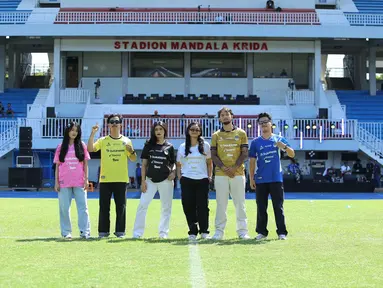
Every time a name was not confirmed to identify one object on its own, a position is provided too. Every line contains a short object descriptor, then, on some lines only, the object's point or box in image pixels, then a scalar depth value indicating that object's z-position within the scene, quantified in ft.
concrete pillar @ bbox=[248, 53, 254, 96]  124.02
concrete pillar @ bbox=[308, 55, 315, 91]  123.13
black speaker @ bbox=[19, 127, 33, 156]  94.68
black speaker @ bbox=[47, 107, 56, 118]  108.27
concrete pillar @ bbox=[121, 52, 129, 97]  123.65
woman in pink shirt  34.65
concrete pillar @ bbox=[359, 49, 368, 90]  134.34
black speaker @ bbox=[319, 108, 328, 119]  111.51
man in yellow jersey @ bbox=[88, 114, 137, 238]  35.14
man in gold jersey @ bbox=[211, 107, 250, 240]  34.55
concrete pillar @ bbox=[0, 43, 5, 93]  128.16
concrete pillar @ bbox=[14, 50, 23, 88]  136.61
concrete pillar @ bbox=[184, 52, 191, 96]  124.06
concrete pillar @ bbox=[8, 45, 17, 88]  131.99
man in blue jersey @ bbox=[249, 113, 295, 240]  34.30
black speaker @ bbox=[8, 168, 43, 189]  94.27
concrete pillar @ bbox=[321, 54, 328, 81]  143.29
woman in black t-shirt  34.86
